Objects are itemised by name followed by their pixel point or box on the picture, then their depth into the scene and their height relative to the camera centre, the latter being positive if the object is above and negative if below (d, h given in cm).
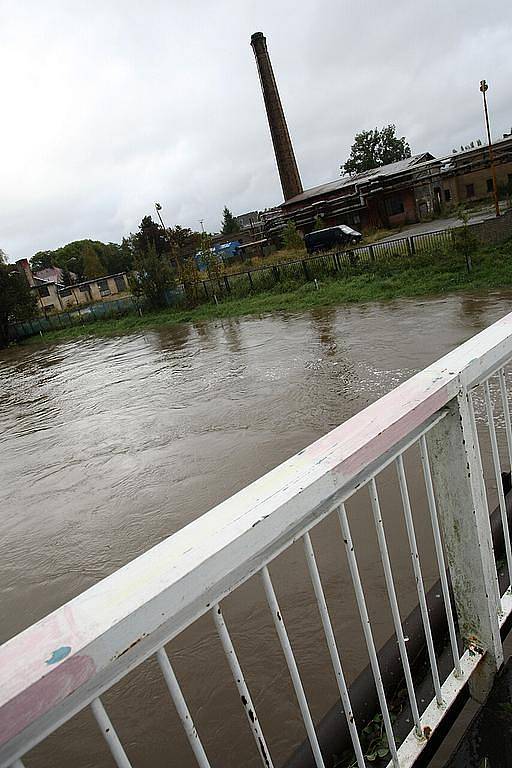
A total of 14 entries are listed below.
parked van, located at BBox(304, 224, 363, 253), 2678 -60
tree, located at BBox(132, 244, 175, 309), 2333 -24
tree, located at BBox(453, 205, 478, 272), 1343 -125
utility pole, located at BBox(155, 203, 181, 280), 2284 +34
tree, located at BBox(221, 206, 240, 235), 6172 +342
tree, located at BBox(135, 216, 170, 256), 4788 +350
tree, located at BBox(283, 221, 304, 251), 3130 -10
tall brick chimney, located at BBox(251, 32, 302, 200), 3366 +877
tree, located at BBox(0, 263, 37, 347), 2994 +50
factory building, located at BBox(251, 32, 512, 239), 3098 +131
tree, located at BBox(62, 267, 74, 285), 6444 +227
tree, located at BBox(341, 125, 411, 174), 5819 +691
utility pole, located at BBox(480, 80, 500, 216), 1599 +285
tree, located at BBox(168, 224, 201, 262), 3785 +210
